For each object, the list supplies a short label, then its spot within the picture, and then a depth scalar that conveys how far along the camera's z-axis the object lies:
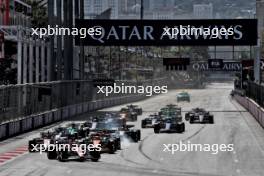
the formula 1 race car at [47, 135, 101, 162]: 30.61
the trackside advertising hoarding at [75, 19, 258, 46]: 62.94
